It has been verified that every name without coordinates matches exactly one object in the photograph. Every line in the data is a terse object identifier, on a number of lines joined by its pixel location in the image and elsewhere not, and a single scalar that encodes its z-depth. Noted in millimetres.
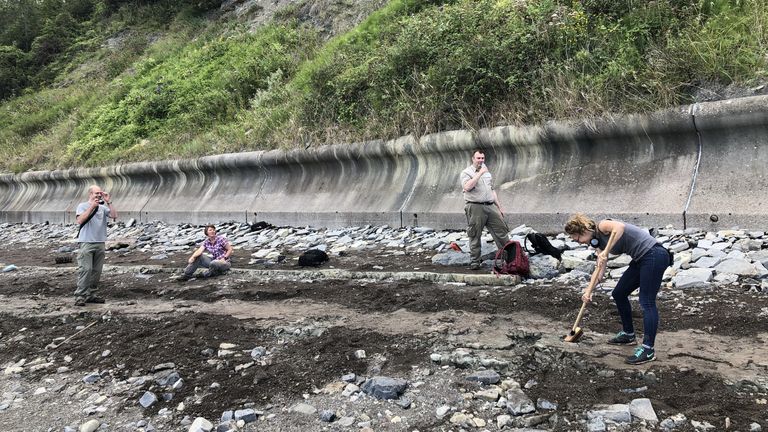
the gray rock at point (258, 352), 5062
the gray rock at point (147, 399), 4293
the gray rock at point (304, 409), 3984
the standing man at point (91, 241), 7910
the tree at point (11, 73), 32531
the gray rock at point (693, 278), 5867
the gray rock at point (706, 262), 6181
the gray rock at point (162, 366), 4948
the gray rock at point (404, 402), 3943
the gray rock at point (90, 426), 3996
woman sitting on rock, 8664
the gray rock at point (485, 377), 4121
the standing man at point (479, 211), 7730
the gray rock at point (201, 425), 3820
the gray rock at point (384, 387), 4078
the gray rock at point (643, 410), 3484
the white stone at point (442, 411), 3773
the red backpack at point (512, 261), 6832
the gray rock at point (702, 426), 3322
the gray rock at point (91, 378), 4898
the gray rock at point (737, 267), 5879
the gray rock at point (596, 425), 3428
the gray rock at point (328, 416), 3844
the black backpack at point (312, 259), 8625
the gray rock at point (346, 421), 3778
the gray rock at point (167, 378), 4633
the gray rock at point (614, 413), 3492
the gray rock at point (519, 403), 3701
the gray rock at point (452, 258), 7906
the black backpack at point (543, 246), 7242
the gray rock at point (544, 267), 6819
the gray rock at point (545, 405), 3734
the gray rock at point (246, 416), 3939
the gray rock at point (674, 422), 3379
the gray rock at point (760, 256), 6014
